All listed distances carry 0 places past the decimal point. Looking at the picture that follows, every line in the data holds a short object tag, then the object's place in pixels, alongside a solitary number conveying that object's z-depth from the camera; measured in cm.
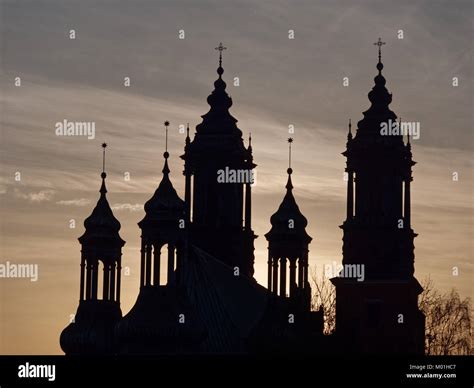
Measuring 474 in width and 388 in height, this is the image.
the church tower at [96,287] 10750
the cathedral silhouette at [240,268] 10169
